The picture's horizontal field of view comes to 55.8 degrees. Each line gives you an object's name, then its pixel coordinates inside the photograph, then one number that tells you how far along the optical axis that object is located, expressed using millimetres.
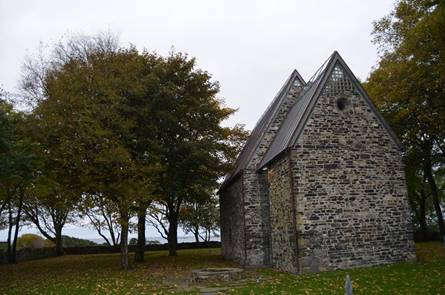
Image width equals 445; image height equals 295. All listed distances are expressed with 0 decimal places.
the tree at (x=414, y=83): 20312
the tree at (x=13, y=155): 14789
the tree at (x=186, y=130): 24438
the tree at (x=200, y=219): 45381
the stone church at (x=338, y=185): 16188
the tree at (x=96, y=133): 20250
